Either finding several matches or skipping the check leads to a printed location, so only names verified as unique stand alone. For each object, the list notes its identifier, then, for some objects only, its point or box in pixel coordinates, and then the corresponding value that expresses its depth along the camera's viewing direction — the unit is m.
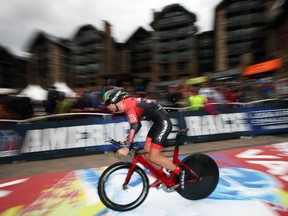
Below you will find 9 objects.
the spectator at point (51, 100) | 9.31
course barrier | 7.71
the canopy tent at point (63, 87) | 21.13
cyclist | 3.69
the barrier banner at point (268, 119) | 9.33
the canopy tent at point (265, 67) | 22.50
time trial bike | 3.79
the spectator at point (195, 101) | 9.04
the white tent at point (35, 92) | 16.42
